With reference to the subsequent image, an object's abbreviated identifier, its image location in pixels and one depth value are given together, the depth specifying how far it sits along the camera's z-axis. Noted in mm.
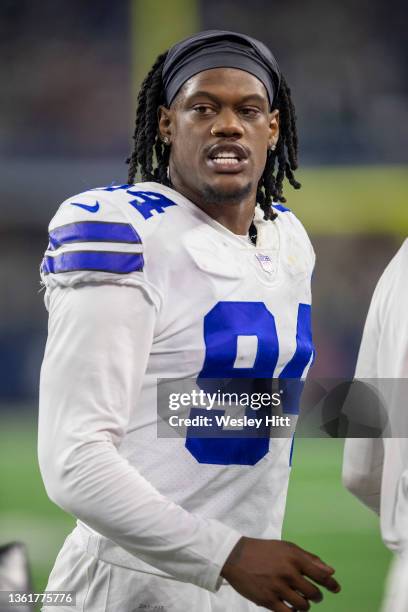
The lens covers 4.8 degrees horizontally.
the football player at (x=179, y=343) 6130
